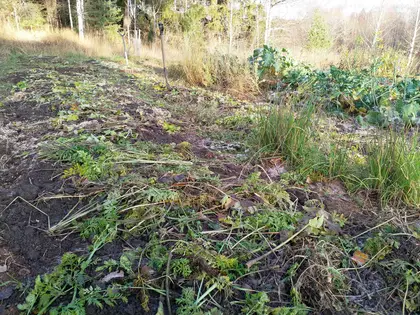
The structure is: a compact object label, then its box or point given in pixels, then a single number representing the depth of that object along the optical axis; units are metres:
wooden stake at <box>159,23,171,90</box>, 4.57
